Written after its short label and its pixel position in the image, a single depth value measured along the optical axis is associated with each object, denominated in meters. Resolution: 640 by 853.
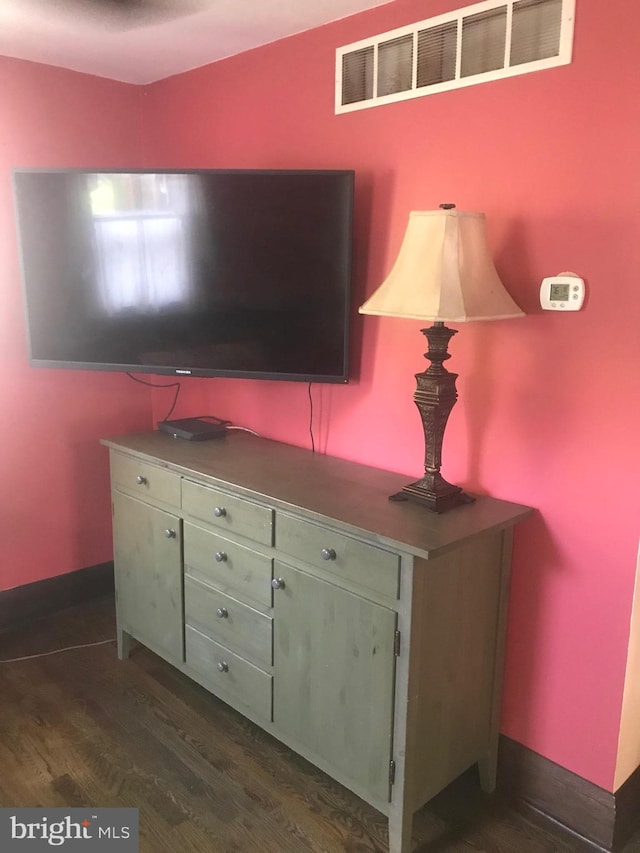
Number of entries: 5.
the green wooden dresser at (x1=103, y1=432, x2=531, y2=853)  1.74
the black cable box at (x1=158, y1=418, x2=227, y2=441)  2.59
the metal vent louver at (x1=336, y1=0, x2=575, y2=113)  1.77
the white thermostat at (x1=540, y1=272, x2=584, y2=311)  1.77
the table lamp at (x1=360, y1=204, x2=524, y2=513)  1.70
